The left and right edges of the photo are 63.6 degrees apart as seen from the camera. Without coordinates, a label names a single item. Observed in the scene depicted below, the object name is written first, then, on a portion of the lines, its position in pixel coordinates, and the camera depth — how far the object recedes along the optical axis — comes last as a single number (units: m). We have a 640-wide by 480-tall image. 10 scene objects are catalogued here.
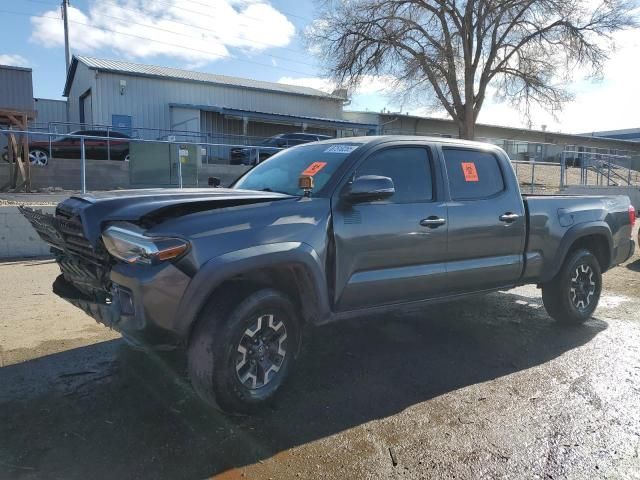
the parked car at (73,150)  17.17
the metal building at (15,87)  18.88
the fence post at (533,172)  19.44
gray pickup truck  3.03
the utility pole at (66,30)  35.38
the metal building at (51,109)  31.47
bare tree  25.45
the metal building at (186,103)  27.17
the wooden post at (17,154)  11.95
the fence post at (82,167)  10.09
